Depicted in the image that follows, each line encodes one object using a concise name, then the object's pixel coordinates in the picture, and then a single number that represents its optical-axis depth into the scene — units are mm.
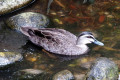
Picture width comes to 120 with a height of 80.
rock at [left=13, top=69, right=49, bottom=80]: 6633
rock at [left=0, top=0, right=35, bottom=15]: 9531
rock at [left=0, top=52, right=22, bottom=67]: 6957
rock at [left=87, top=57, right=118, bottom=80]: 5973
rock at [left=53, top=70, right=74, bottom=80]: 6414
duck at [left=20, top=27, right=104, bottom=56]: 7867
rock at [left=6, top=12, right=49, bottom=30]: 8820
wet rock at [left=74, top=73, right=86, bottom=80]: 6664
